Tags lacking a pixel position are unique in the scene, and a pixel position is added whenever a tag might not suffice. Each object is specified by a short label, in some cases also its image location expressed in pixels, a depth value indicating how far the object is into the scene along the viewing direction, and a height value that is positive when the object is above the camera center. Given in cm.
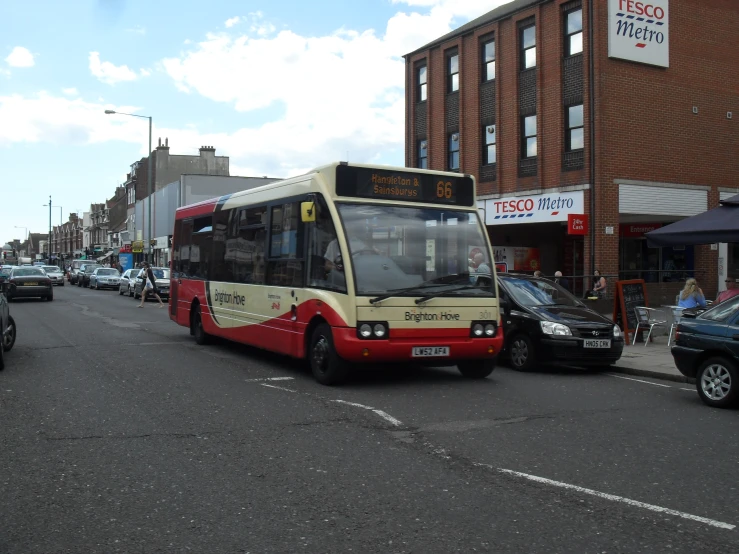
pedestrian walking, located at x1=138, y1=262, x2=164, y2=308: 2830 -29
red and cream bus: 930 +4
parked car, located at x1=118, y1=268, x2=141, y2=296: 3712 -32
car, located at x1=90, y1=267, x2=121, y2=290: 4591 -21
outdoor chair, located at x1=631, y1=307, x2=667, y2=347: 1521 -92
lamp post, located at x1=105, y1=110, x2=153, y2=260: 4188 +903
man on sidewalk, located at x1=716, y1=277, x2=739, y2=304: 1442 -27
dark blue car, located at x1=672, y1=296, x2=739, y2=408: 859 -90
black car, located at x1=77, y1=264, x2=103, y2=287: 5181 +3
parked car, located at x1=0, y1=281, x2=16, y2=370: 1126 -86
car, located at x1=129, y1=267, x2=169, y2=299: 3247 -34
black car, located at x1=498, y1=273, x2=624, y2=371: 1142 -89
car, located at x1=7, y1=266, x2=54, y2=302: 3095 -40
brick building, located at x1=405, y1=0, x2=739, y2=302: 2525 +539
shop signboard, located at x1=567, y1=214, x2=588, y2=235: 2453 +168
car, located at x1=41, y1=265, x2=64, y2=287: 5113 -4
